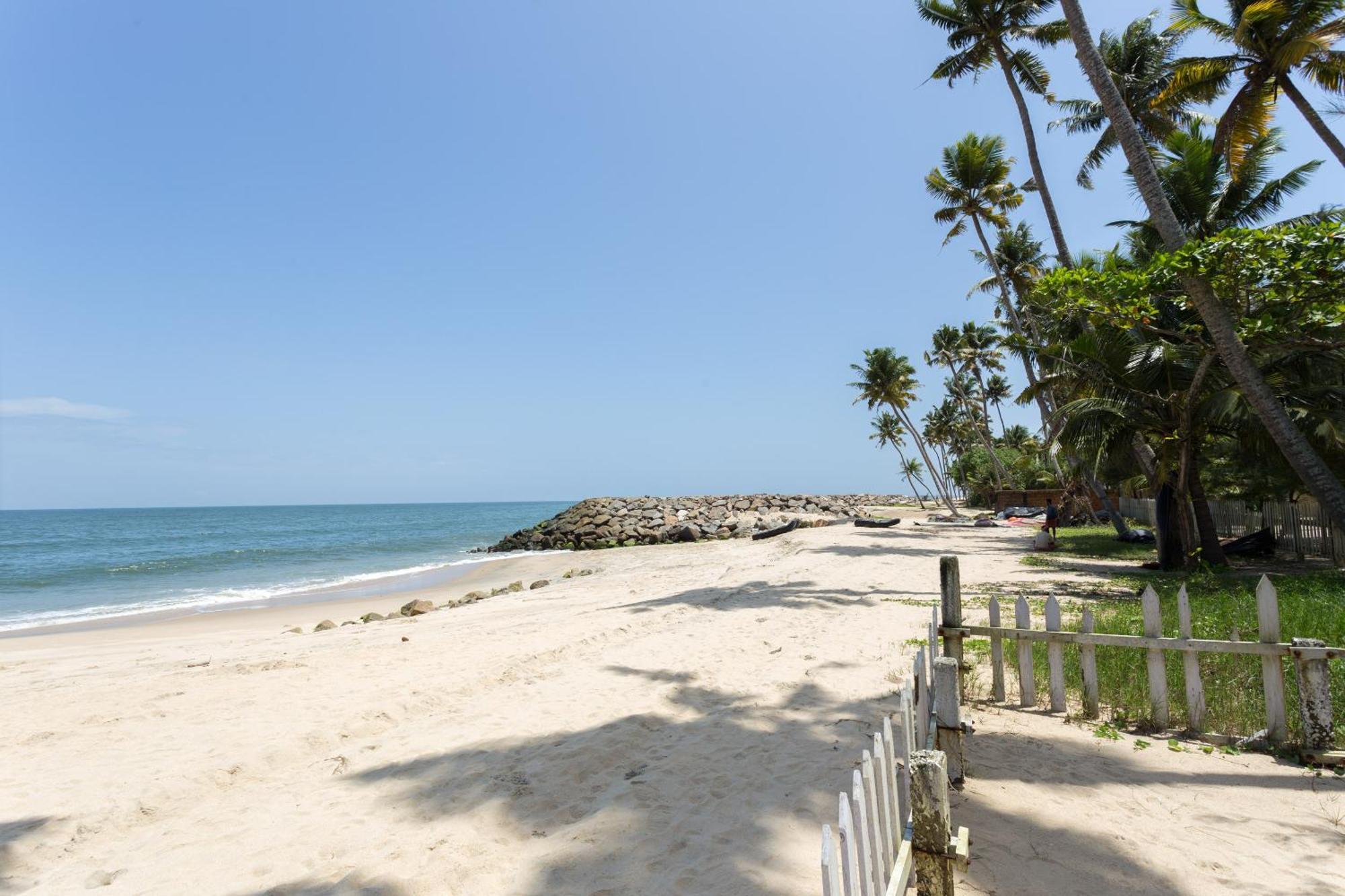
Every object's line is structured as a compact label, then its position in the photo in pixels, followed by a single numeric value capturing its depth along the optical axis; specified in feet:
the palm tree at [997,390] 200.34
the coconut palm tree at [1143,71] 63.46
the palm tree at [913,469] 228.96
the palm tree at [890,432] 217.77
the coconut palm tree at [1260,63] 42.86
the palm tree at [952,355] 151.53
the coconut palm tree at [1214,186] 47.73
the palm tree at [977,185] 83.66
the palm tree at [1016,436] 199.11
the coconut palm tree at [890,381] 127.13
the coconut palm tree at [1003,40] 63.05
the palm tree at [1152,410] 41.65
